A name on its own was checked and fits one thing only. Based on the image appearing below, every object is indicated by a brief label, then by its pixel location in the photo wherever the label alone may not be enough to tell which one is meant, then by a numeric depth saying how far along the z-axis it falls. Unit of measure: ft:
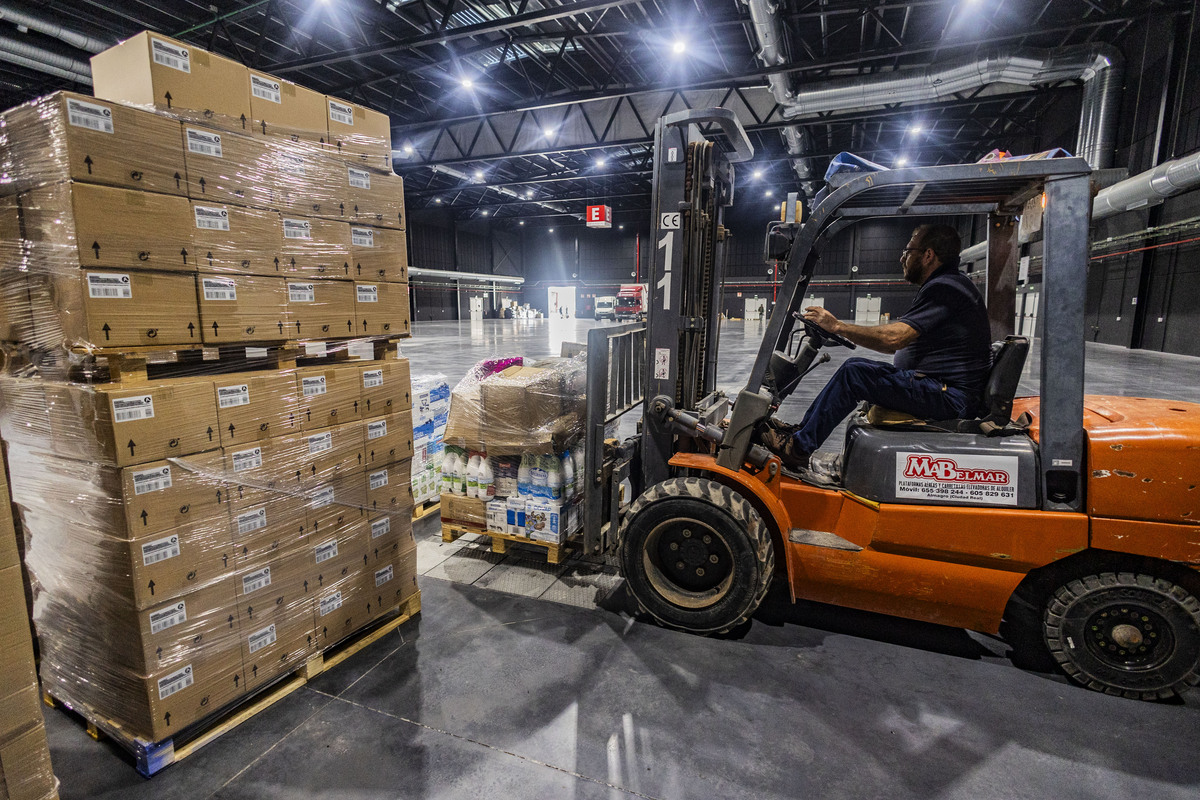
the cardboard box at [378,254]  9.76
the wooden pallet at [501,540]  12.64
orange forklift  8.25
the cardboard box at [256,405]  7.84
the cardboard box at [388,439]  10.09
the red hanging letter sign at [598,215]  85.51
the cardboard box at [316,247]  8.64
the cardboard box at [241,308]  7.72
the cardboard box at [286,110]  8.36
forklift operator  9.21
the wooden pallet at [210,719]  7.21
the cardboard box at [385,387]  9.95
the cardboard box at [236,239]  7.58
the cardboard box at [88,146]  6.33
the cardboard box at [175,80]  7.21
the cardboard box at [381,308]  9.94
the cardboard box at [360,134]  9.46
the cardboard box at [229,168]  7.45
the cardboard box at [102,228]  6.44
